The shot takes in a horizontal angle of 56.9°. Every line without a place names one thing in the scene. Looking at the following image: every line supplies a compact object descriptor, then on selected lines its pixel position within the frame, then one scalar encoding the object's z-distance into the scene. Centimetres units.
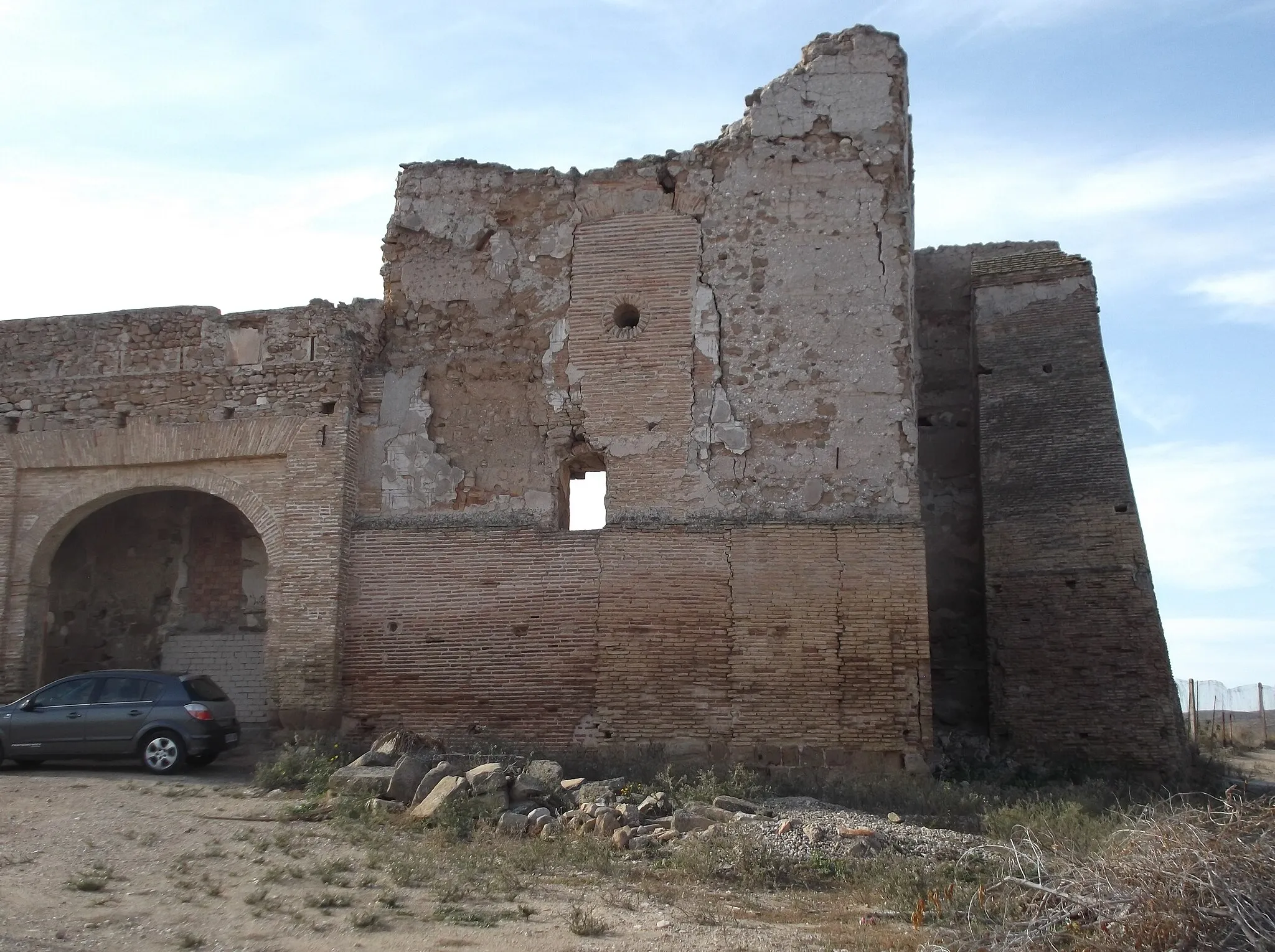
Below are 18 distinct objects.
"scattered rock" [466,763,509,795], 922
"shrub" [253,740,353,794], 1059
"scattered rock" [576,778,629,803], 941
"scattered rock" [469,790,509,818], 891
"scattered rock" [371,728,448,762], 1074
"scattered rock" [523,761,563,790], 1002
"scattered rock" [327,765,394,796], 980
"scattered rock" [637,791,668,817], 912
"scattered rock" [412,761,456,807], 952
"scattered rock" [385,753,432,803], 969
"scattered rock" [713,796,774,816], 916
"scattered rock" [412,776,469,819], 901
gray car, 1139
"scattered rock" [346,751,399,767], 1044
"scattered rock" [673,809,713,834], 867
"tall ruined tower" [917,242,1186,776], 1288
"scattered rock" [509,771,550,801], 931
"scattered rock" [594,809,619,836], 868
